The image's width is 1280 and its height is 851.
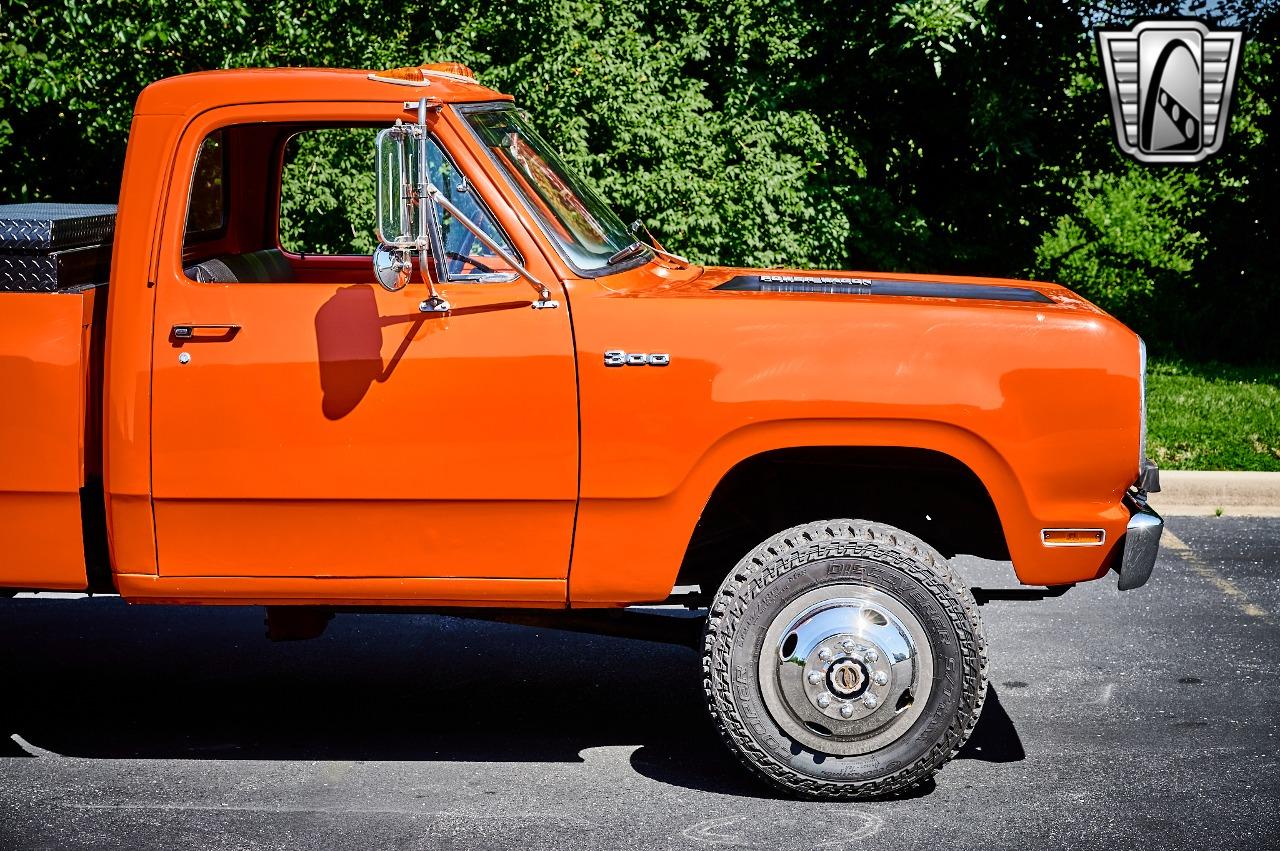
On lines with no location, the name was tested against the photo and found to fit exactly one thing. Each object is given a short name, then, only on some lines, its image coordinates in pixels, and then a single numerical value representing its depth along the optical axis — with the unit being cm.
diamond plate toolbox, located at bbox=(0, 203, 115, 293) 493
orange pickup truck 482
